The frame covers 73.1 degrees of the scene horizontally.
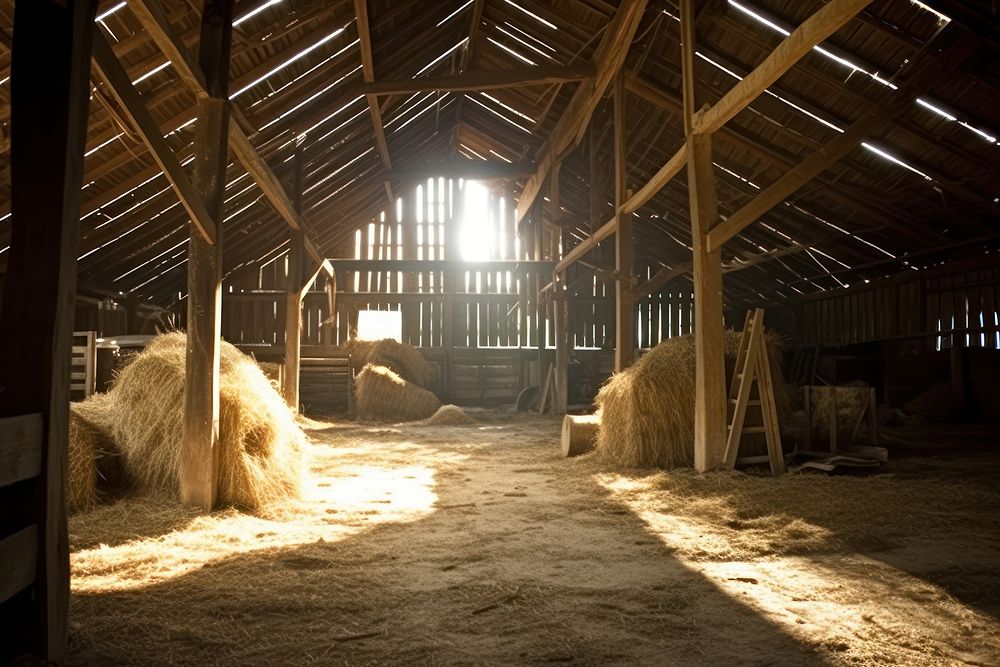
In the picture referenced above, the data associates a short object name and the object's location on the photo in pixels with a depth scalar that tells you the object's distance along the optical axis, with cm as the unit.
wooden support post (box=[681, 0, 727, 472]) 598
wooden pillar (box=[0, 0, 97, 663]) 205
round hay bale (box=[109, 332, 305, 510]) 469
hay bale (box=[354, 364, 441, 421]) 1297
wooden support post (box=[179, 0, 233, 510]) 450
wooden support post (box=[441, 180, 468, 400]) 1597
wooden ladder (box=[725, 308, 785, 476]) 591
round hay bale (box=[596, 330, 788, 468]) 651
